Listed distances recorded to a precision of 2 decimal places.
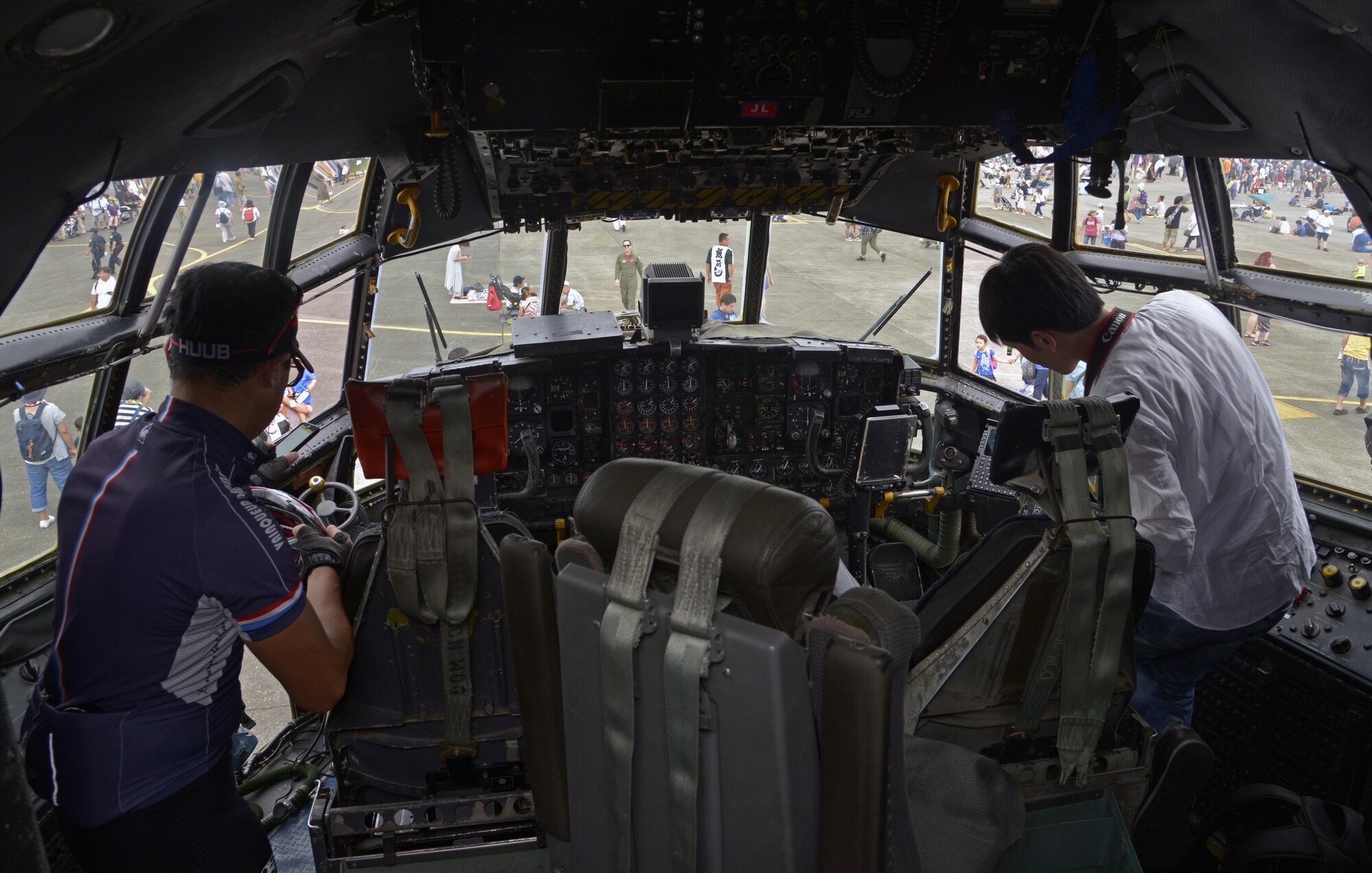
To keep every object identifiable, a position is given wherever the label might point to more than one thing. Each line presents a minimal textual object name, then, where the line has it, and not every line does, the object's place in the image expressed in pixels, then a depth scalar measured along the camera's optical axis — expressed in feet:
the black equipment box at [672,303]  13.39
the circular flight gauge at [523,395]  13.21
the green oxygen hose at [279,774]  9.09
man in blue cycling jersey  4.58
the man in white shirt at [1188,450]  6.22
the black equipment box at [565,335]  12.80
